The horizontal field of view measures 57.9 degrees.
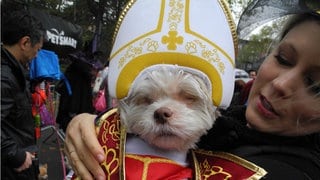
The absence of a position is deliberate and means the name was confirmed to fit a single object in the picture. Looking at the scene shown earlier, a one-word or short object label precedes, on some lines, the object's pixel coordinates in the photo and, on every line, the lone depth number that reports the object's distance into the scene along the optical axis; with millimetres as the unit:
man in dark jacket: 768
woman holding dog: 389
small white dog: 376
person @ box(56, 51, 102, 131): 2482
